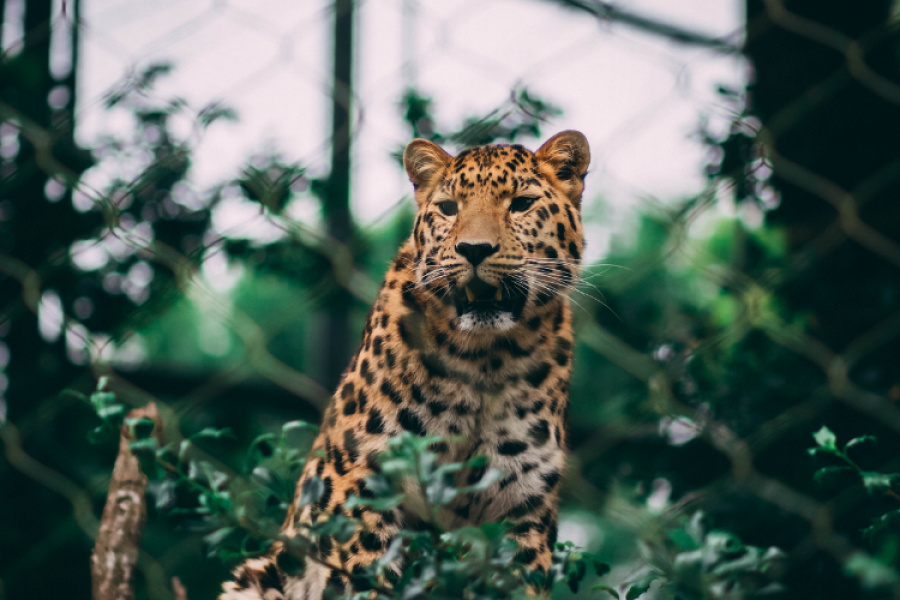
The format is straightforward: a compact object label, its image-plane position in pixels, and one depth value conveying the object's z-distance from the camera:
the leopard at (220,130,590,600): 4.88
